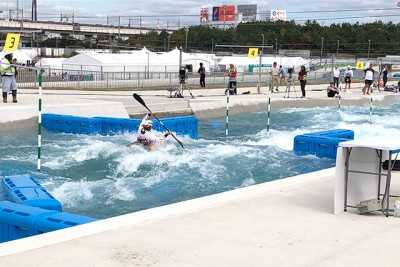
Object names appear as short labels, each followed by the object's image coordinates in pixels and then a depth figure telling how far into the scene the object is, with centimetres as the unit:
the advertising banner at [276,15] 19838
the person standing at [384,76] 4566
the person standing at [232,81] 3434
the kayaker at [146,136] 1706
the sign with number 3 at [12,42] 2661
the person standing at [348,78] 3950
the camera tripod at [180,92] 2969
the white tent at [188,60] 5381
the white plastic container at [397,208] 859
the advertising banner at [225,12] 18975
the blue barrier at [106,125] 2075
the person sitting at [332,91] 3659
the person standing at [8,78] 2261
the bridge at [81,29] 14412
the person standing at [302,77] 3428
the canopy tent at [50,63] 5359
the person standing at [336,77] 3847
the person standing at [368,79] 3858
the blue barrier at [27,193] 924
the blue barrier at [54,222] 768
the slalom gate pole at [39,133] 1334
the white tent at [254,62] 6494
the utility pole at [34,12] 17130
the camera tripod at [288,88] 3566
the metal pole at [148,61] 4717
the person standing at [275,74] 3668
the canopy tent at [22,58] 5332
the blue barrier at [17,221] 788
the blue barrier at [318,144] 1764
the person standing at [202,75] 3816
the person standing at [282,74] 4118
